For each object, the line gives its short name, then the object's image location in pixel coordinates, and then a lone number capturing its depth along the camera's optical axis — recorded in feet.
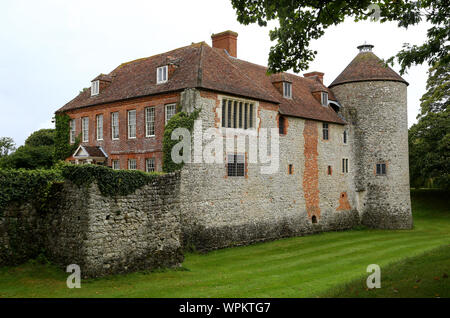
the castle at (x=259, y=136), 77.94
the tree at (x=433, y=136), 129.59
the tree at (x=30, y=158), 130.31
